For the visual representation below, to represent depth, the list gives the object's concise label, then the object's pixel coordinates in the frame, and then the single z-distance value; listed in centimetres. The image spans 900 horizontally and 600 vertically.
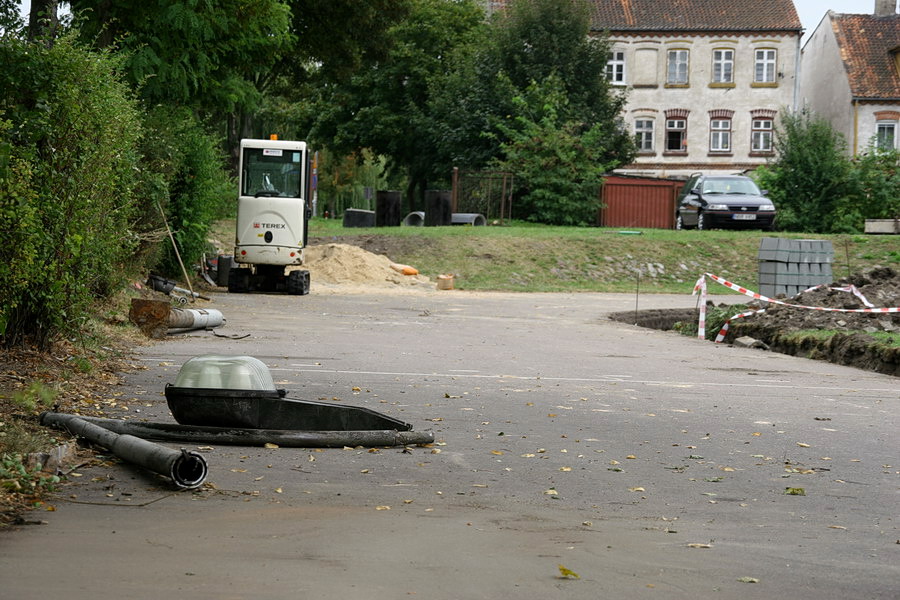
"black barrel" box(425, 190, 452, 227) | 4522
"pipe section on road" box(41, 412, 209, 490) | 697
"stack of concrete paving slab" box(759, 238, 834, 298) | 2591
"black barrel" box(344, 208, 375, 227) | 4888
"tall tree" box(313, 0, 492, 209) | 6391
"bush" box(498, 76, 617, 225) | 4691
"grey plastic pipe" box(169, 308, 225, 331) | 1730
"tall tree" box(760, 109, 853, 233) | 4697
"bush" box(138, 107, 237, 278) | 2134
